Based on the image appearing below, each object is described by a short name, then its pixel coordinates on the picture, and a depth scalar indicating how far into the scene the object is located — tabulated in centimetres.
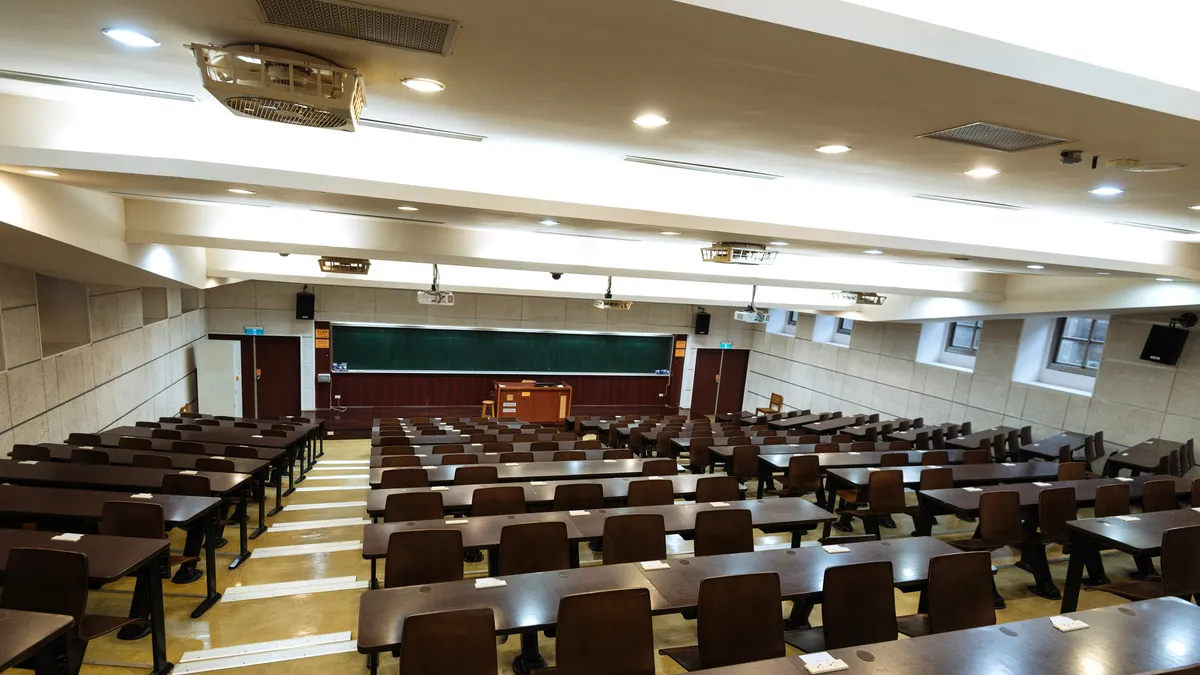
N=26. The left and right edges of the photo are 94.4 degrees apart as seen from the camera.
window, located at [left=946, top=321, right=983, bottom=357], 1309
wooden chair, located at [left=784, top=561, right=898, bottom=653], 360
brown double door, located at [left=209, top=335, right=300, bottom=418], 1525
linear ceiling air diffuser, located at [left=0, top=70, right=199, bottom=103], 332
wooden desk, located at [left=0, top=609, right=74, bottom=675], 259
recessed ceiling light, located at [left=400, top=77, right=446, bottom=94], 286
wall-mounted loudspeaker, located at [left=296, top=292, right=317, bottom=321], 1512
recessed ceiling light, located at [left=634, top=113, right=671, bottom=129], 324
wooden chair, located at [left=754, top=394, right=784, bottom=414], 1823
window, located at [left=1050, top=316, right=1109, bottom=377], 1091
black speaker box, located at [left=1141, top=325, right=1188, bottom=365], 923
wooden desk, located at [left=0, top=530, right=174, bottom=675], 352
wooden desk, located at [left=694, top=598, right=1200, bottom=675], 287
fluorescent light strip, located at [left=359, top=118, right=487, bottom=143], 402
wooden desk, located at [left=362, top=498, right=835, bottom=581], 431
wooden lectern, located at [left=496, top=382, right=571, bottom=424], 1619
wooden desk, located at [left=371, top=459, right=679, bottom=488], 627
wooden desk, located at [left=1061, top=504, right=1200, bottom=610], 471
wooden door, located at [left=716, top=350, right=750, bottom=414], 1981
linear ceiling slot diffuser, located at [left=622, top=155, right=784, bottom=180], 460
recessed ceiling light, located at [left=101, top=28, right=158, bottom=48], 239
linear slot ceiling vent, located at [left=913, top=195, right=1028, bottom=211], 543
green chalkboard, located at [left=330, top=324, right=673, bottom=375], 1609
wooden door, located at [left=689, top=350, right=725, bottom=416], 1934
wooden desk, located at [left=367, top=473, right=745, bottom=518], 516
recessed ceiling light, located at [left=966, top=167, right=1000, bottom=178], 399
